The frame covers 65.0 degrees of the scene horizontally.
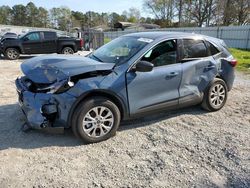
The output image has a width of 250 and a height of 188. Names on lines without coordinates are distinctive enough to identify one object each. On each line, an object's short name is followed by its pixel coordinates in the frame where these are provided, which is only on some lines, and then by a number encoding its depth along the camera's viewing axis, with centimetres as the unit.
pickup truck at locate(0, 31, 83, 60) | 1032
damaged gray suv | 284
